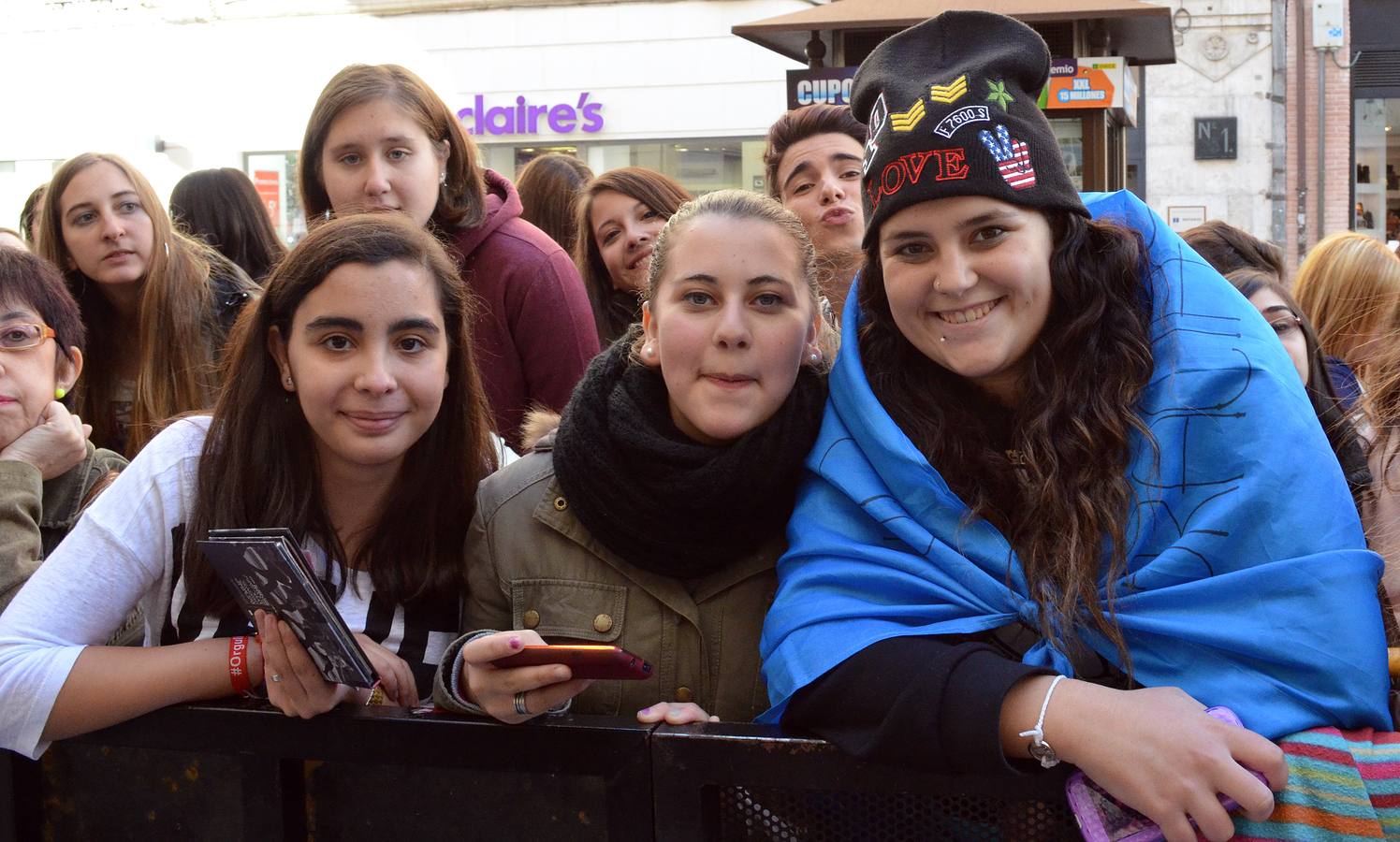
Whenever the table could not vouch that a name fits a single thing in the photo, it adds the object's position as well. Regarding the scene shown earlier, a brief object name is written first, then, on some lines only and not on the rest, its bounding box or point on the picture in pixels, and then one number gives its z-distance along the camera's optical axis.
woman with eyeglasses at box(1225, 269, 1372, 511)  2.79
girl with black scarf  2.10
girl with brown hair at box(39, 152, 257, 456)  3.62
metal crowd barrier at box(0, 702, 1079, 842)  1.64
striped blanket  1.50
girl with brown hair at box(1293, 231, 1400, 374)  3.88
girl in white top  2.14
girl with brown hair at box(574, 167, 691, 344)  4.29
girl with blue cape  1.62
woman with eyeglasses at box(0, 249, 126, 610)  2.49
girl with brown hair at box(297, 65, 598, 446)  3.42
